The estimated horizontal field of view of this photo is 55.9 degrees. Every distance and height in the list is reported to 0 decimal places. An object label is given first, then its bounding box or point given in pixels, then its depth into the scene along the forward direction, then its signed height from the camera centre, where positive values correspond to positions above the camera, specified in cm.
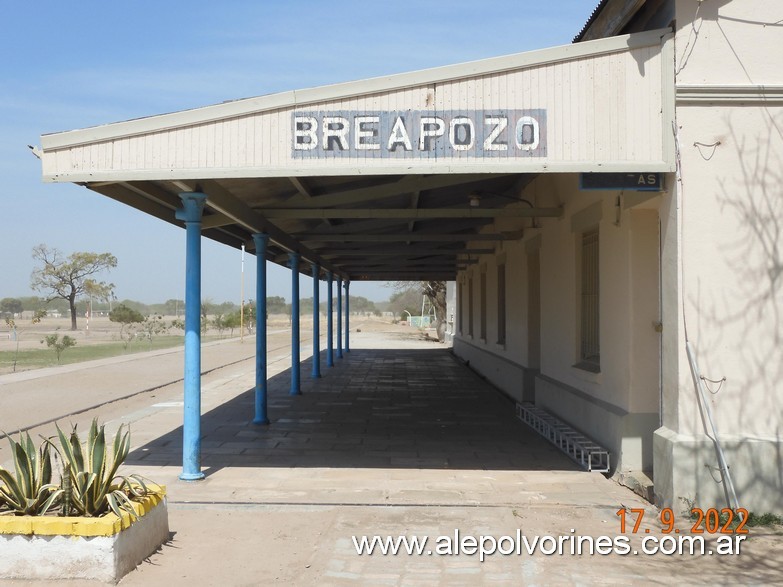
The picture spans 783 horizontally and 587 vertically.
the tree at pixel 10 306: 10925 +24
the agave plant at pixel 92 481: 477 -114
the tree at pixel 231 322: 5134 -109
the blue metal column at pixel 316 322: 1725 -39
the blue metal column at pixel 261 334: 1034 -40
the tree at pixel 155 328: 4598 -142
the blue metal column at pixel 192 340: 726 -33
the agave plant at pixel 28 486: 477 -118
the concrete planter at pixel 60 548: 456 -149
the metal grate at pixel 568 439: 763 -158
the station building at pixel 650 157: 594 +124
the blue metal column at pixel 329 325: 2089 -58
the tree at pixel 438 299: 3706 +30
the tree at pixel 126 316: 4413 -55
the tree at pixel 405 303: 8001 +27
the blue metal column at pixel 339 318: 2336 -42
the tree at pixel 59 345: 2525 -129
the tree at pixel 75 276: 5897 +255
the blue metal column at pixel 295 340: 1395 -66
